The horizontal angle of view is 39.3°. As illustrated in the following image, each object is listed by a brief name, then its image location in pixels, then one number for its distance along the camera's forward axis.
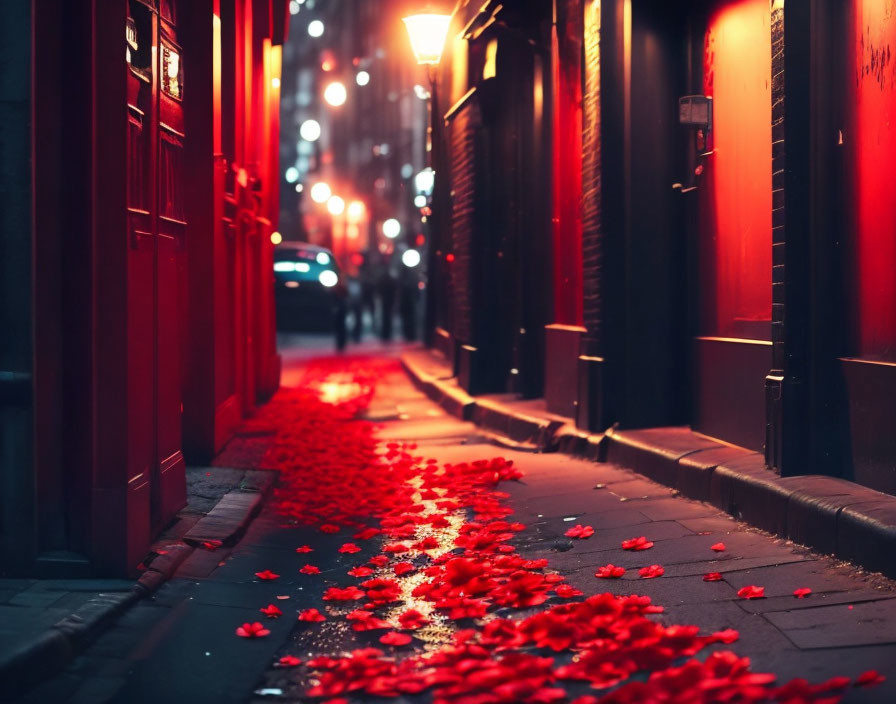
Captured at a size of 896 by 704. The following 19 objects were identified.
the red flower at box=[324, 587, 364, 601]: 5.20
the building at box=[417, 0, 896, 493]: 6.20
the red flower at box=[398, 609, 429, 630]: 4.69
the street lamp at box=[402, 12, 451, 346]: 14.36
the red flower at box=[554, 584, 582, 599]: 4.97
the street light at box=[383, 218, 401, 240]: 43.31
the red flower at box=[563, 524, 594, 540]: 6.29
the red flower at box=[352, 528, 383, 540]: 6.57
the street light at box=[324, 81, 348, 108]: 35.38
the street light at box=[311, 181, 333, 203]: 37.83
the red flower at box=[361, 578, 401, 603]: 5.14
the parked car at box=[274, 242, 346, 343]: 28.77
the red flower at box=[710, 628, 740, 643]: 4.16
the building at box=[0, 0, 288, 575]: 4.94
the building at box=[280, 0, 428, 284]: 46.84
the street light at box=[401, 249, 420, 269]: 35.63
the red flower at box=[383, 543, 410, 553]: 6.20
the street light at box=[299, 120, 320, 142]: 42.10
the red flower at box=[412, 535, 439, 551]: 6.20
